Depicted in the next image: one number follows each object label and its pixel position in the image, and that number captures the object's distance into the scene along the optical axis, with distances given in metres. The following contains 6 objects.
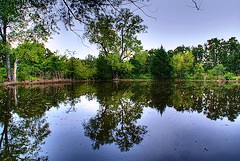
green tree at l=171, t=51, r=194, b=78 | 44.78
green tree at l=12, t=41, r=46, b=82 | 23.09
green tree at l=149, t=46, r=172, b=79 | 41.08
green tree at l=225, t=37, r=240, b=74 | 50.34
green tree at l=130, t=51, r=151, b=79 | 45.31
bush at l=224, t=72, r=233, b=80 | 41.50
